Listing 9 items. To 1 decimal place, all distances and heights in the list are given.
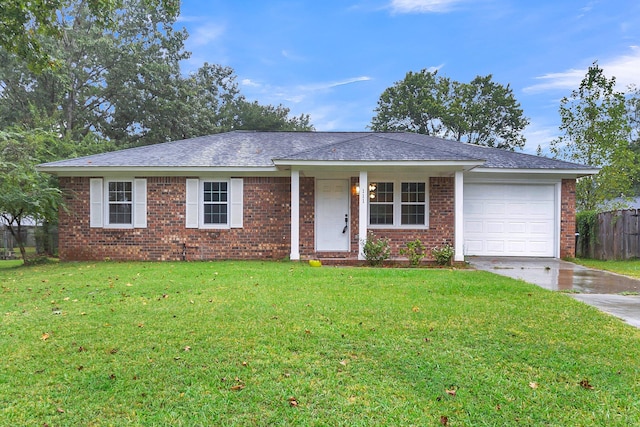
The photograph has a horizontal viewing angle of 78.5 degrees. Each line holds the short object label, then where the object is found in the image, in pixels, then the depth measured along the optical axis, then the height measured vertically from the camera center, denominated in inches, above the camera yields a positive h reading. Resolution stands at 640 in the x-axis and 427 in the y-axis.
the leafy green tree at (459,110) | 1246.3 +316.7
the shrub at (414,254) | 378.3 -45.2
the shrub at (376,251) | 384.8 -43.1
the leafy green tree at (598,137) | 577.0 +111.1
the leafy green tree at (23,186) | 374.3 +21.9
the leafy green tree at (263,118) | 1267.3 +294.5
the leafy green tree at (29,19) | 239.0 +116.3
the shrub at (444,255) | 378.9 -45.6
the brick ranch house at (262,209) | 442.6 -1.7
